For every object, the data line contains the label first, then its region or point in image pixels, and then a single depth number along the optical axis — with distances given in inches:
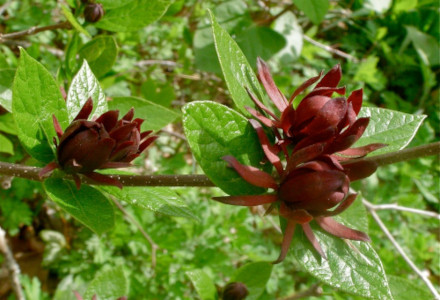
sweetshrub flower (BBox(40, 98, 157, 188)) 13.4
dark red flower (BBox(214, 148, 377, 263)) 12.8
